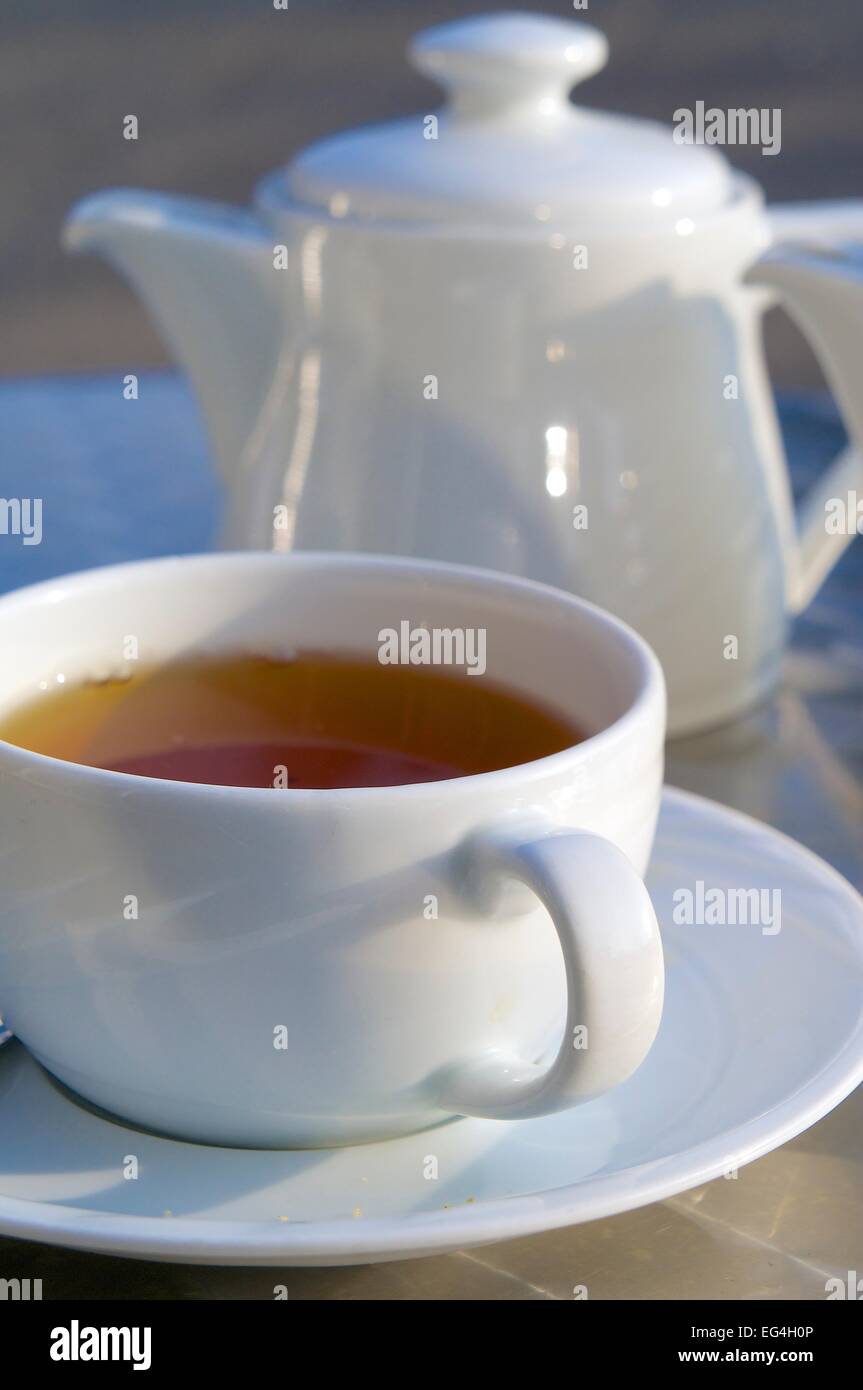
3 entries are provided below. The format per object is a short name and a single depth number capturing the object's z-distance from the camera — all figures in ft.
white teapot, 1.96
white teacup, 1.58
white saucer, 1.55
